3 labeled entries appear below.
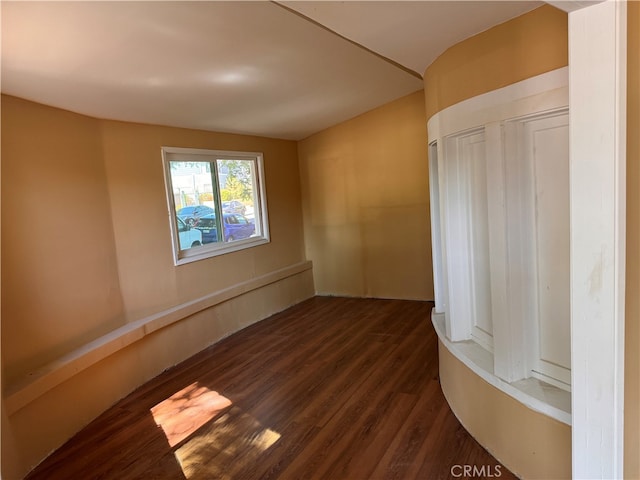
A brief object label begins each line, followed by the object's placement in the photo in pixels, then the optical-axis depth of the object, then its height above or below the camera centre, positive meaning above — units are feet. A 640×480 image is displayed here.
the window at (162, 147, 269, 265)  13.08 +0.38
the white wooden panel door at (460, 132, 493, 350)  7.56 -0.75
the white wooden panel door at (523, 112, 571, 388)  5.95 -0.74
